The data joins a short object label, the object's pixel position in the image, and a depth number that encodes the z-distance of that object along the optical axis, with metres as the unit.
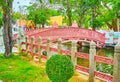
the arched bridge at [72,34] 9.97
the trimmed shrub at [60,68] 3.30
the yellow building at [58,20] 19.48
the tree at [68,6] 14.52
